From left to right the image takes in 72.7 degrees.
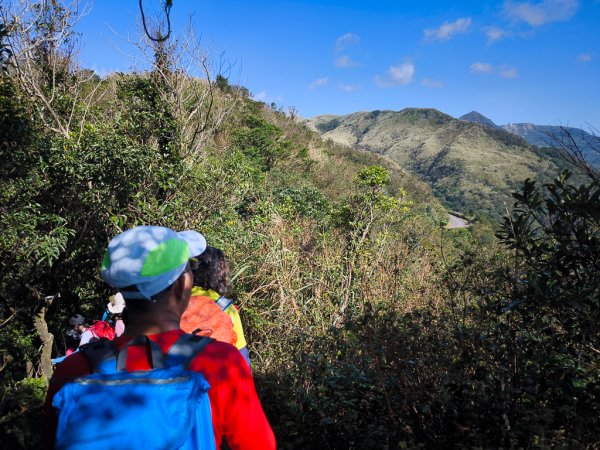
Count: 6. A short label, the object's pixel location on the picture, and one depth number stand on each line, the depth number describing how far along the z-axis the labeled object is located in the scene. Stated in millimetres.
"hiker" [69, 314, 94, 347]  4807
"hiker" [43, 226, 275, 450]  898
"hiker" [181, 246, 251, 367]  1738
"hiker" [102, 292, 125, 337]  3895
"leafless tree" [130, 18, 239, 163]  7133
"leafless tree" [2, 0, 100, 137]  6738
